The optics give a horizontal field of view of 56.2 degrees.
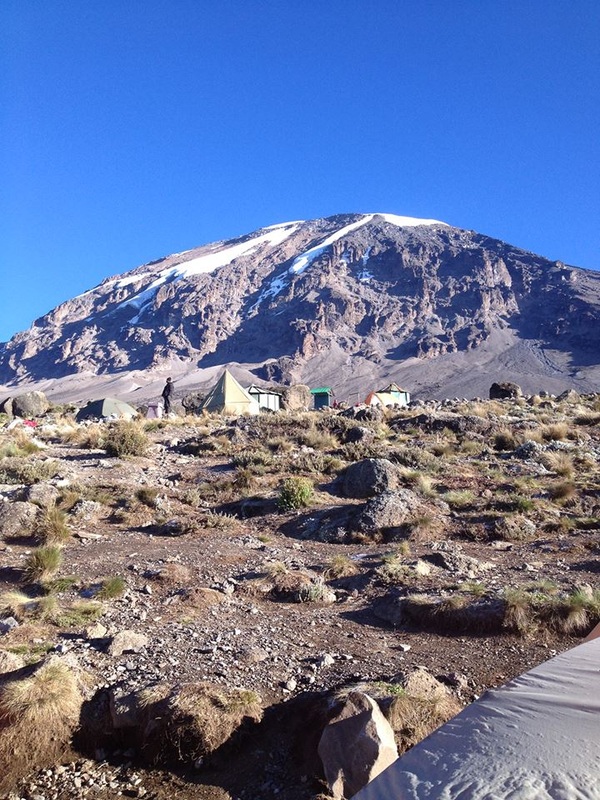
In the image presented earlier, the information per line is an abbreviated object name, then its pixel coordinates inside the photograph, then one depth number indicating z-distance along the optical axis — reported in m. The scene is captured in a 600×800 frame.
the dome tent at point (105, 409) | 28.33
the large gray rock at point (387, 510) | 8.76
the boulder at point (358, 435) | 15.59
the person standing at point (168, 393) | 25.94
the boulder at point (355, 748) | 3.30
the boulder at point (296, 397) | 38.84
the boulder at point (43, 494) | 9.35
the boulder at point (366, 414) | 18.98
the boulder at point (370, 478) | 10.56
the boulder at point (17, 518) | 8.45
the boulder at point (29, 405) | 30.40
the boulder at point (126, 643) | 4.86
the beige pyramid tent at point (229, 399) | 27.55
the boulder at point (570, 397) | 28.20
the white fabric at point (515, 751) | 2.01
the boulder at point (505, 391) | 37.12
